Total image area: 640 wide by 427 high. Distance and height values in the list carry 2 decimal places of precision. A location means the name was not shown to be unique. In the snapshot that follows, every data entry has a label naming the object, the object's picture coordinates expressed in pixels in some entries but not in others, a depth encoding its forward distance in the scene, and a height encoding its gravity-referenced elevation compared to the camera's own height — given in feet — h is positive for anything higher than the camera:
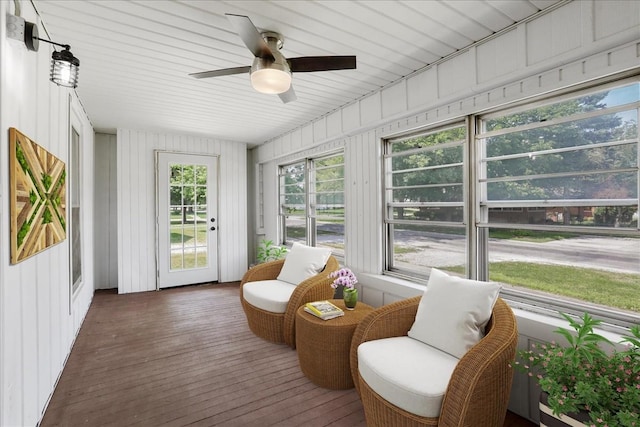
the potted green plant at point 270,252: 16.33 -2.13
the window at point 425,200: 8.93 +0.31
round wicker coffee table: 7.54 -3.32
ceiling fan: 6.41 +3.08
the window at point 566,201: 5.96 +0.17
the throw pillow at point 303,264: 10.95 -1.85
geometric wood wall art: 4.87 +0.30
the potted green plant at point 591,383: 4.04 -2.38
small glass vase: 8.60 -2.35
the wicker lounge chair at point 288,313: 9.36 -3.16
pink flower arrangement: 8.72 -1.88
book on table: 7.98 -2.56
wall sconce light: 4.93 +2.76
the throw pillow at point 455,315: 6.00 -2.06
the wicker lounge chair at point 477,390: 4.75 -2.81
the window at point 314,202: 13.72 +0.44
